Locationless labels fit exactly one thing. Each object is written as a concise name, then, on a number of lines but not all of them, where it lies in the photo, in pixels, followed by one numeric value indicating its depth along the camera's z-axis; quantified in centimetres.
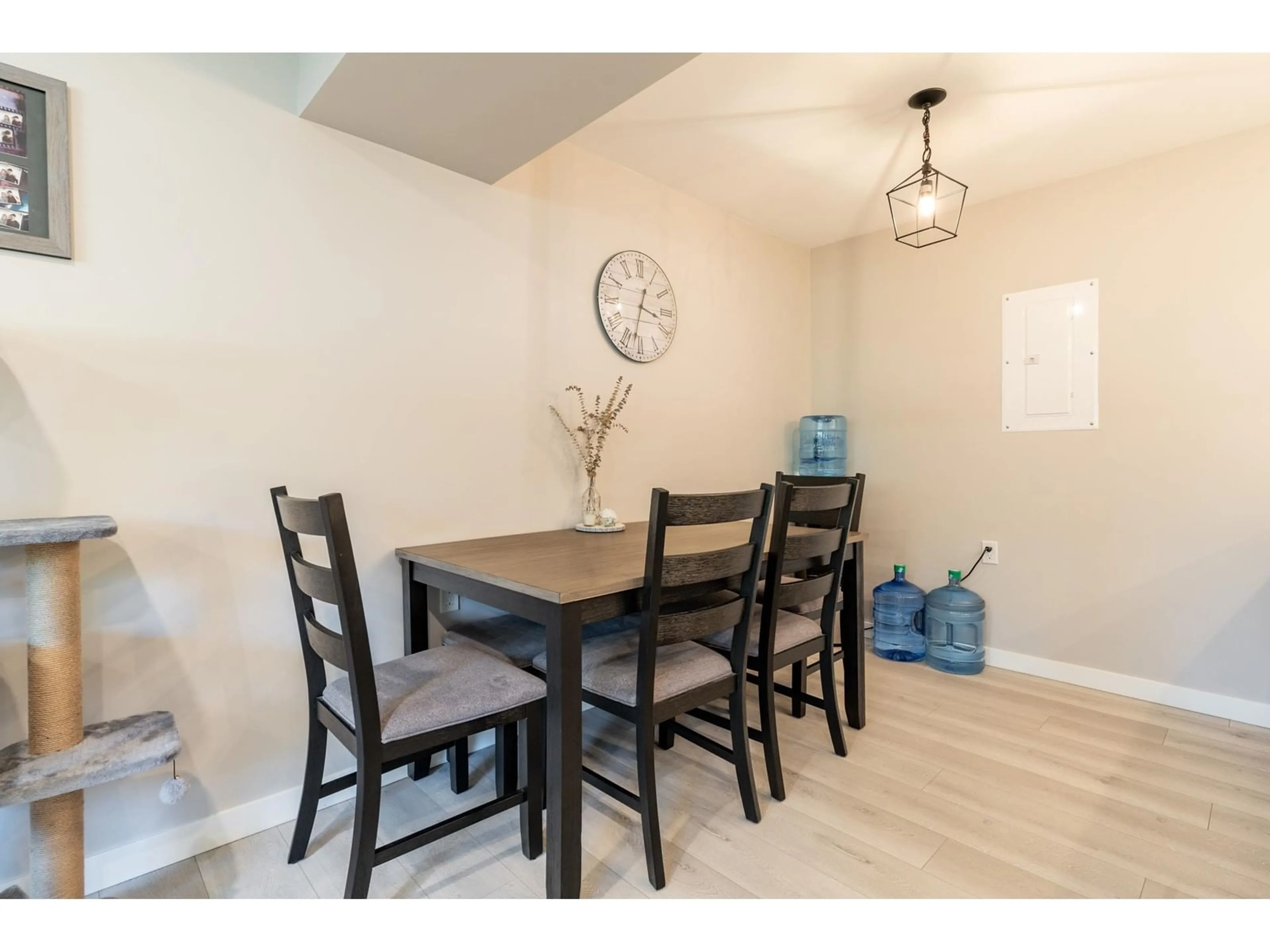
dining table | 130
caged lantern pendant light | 216
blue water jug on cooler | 341
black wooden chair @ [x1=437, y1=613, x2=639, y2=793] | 173
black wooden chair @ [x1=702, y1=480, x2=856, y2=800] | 167
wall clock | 244
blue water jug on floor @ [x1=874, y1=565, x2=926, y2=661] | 300
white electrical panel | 263
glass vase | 227
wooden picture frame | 127
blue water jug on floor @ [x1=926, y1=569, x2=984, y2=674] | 284
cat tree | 112
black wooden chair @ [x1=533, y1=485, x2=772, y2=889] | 138
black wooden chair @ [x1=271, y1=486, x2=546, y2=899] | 119
